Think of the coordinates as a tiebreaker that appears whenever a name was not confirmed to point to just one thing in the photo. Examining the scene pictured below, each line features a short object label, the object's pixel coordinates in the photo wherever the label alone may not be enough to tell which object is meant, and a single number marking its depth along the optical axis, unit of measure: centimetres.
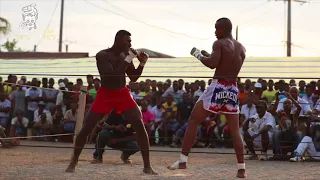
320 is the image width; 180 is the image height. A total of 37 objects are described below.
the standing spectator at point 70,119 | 1514
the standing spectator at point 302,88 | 1389
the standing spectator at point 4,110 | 1605
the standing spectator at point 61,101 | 1597
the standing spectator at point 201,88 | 1491
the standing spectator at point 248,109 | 1348
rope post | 1080
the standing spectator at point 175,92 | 1505
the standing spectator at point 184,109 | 1472
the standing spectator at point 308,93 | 1359
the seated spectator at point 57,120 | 1577
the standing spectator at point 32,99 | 1625
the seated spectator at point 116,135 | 1108
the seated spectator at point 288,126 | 1213
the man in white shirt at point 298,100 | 1253
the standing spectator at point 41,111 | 1609
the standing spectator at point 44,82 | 1631
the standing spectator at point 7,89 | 1692
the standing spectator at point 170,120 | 1470
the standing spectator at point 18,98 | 1631
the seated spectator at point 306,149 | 1165
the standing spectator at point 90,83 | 1542
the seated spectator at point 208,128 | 1461
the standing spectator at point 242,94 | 1428
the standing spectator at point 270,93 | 1451
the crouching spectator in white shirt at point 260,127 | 1247
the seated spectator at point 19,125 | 1599
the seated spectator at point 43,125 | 1595
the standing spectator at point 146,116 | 1427
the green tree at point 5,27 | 2986
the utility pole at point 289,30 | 3716
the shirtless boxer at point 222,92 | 792
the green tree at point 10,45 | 5681
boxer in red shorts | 860
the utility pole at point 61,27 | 4081
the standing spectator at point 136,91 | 1558
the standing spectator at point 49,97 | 1630
